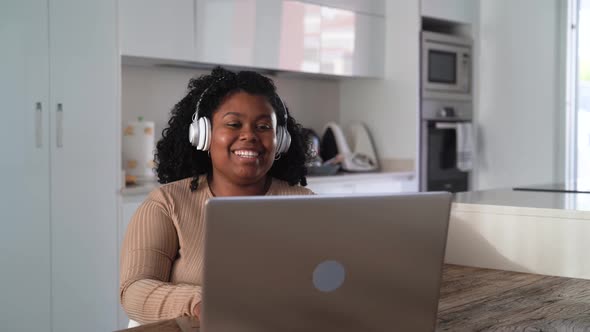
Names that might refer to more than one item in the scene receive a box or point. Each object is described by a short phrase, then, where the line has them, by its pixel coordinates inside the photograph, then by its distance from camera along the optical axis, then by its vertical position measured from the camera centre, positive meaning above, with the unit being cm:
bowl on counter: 404 -18
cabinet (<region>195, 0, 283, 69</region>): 356 +58
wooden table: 131 -36
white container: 351 -6
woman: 141 -9
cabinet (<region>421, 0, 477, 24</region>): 462 +92
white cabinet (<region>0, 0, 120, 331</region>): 292 -12
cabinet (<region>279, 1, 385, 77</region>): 402 +62
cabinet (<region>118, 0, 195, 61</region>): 324 +55
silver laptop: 90 -17
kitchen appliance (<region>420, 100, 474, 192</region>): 465 -4
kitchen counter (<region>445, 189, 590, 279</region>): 187 -28
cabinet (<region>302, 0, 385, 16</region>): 420 +87
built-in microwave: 459 +52
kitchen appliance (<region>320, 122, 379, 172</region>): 443 -6
